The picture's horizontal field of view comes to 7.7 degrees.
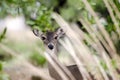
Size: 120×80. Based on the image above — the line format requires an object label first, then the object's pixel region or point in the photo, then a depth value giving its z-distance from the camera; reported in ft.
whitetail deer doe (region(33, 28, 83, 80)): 30.61
